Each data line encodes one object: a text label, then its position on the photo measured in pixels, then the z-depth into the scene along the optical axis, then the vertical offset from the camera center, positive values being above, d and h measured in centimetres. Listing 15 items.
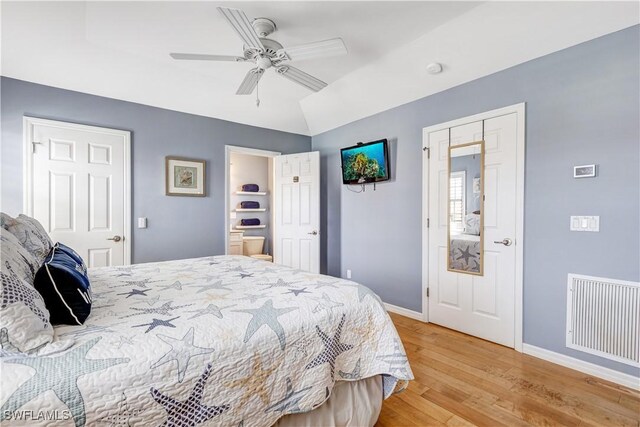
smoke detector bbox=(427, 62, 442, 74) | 284 +137
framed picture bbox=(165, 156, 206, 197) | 368 +41
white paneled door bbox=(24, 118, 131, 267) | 298 +24
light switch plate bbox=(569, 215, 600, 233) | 218 -9
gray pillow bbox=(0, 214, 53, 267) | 151 -14
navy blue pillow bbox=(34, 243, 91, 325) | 112 -33
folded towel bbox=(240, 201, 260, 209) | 588 +10
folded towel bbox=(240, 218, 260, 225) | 587 -22
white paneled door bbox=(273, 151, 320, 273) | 436 +0
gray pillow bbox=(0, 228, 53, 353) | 86 -32
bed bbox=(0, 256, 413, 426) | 84 -50
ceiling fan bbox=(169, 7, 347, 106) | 190 +114
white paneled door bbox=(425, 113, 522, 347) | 264 -29
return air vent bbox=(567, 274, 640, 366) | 203 -76
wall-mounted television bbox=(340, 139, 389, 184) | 367 +62
